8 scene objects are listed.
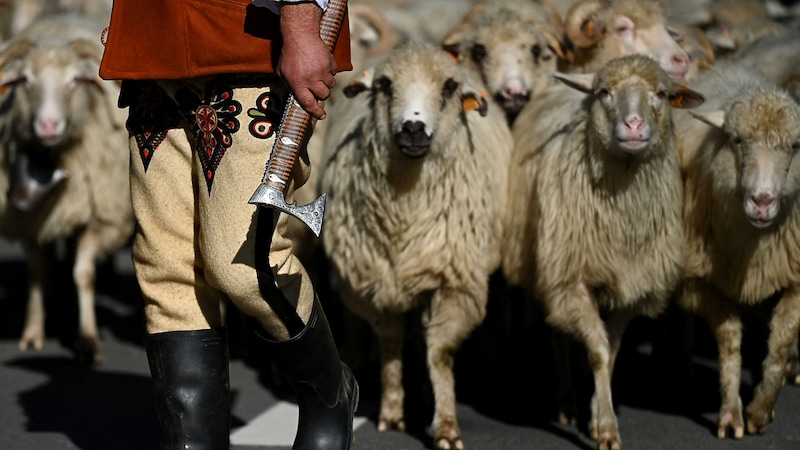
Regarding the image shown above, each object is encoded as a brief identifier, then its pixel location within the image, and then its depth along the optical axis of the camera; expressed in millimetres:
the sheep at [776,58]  13380
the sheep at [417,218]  11055
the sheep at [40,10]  20484
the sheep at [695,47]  14469
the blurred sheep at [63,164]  14328
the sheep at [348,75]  13016
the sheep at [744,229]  10687
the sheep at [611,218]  10859
